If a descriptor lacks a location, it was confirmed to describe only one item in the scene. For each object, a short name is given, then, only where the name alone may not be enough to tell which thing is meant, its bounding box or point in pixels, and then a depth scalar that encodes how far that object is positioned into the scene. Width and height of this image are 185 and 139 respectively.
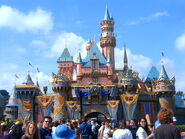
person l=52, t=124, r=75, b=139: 5.44
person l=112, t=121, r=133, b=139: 6.67
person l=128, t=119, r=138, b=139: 8.32
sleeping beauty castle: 38.88
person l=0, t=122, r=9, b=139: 6.12
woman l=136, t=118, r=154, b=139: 7.43
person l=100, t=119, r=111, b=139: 11.14
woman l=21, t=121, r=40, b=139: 5.02
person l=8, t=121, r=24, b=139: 5.92
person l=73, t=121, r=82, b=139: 9.54
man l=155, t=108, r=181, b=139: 4.45
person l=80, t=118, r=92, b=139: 10.42
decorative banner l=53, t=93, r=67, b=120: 39.59
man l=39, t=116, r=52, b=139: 6.00
